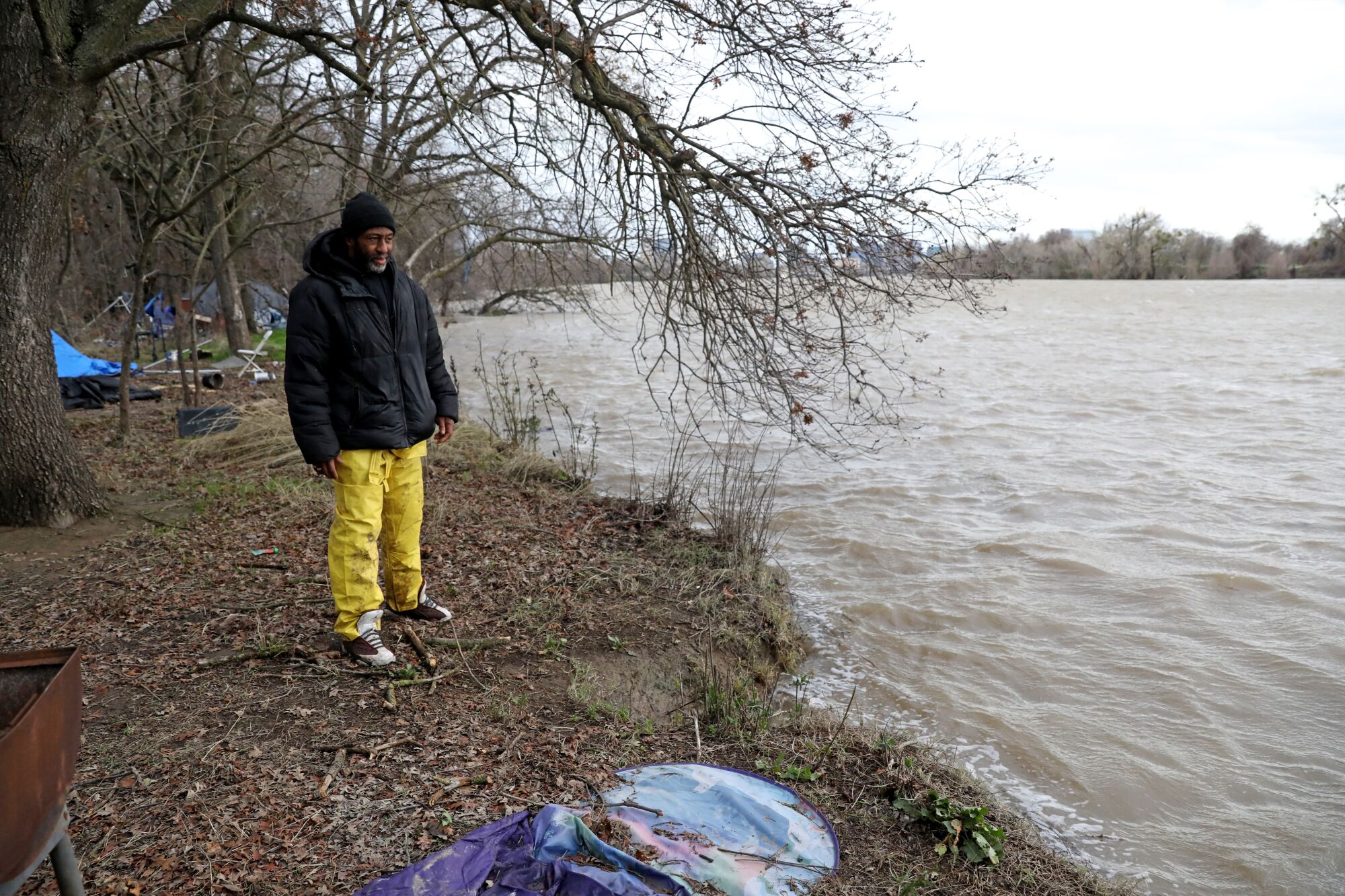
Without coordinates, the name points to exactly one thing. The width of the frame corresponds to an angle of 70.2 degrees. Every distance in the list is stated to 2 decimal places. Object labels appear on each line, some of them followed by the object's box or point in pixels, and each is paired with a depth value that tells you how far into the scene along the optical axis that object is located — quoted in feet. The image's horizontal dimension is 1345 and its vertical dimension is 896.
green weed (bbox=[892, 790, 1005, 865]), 11.89
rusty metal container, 6.86
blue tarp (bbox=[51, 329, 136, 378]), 42.11
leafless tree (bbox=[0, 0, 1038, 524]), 17.72
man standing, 13.51
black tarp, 39.75
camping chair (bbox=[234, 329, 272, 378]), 51.52
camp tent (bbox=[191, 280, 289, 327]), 85.76
